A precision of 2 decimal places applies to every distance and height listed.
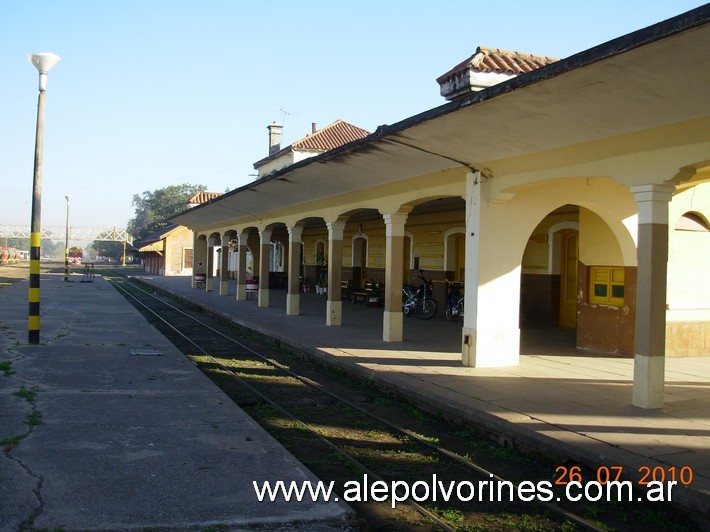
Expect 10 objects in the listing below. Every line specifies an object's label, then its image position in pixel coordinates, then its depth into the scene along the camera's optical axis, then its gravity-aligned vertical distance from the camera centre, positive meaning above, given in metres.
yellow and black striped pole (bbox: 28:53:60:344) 11.71 +0.63
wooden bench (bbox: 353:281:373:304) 22.30 -1.01
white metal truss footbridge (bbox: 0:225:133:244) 77.69 +3.36
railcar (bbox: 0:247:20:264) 72.00 +0.13
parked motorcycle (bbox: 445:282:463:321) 16.92 -0.96
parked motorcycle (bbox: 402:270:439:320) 17.94 -1.01
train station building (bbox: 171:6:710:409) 6.28 +1.27
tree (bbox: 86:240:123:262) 114.66 +1.92
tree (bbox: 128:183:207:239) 93.06 +9.62
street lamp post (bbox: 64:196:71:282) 38.12 +0.26
